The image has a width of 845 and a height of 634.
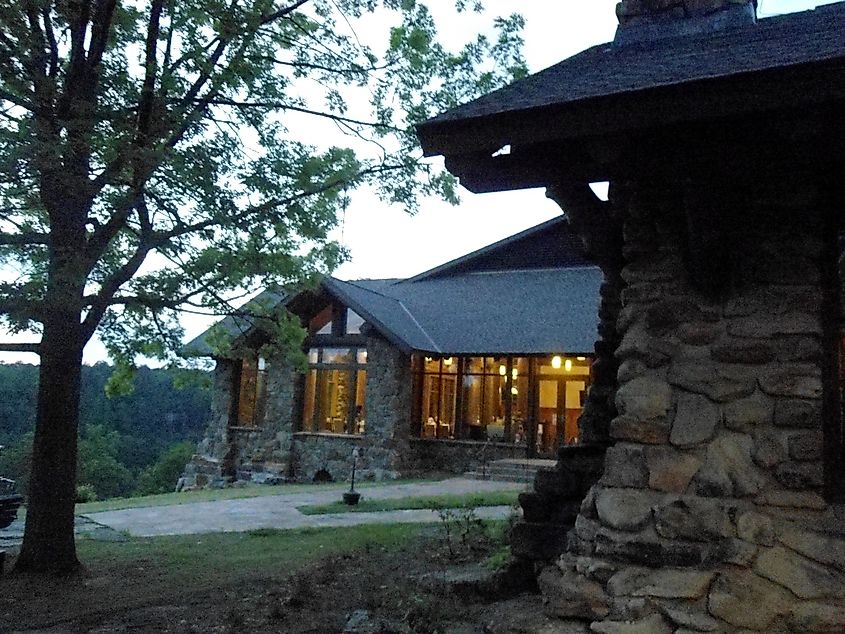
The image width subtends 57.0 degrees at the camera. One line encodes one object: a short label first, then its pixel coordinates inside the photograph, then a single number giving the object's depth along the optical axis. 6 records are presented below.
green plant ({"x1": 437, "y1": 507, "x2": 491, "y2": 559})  7.37
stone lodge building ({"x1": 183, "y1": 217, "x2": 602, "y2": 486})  19.30
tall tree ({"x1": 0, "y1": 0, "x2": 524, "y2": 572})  6.38
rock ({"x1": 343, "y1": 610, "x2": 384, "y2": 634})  4.66
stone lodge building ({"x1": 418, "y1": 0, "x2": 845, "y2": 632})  3.35
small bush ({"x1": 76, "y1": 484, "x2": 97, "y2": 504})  18.66
